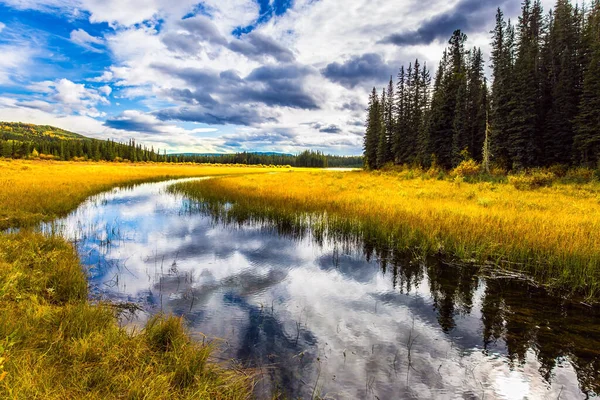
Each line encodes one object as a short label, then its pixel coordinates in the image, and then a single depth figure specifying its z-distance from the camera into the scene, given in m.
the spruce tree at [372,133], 66.62
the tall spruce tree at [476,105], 40.28
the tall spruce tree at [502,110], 33.78
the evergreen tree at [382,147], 61.21
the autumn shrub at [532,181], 21.85
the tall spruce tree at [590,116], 26.67
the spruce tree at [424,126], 45.66
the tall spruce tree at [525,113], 31.48
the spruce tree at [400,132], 56.44
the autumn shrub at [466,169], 33.88
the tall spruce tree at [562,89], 31.00
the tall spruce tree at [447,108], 42.28
